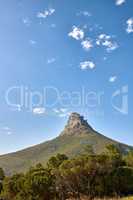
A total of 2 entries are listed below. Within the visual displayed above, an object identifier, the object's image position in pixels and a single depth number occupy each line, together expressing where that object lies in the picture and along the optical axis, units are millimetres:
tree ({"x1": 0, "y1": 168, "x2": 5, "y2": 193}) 74812
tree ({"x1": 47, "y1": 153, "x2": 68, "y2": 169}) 71300
